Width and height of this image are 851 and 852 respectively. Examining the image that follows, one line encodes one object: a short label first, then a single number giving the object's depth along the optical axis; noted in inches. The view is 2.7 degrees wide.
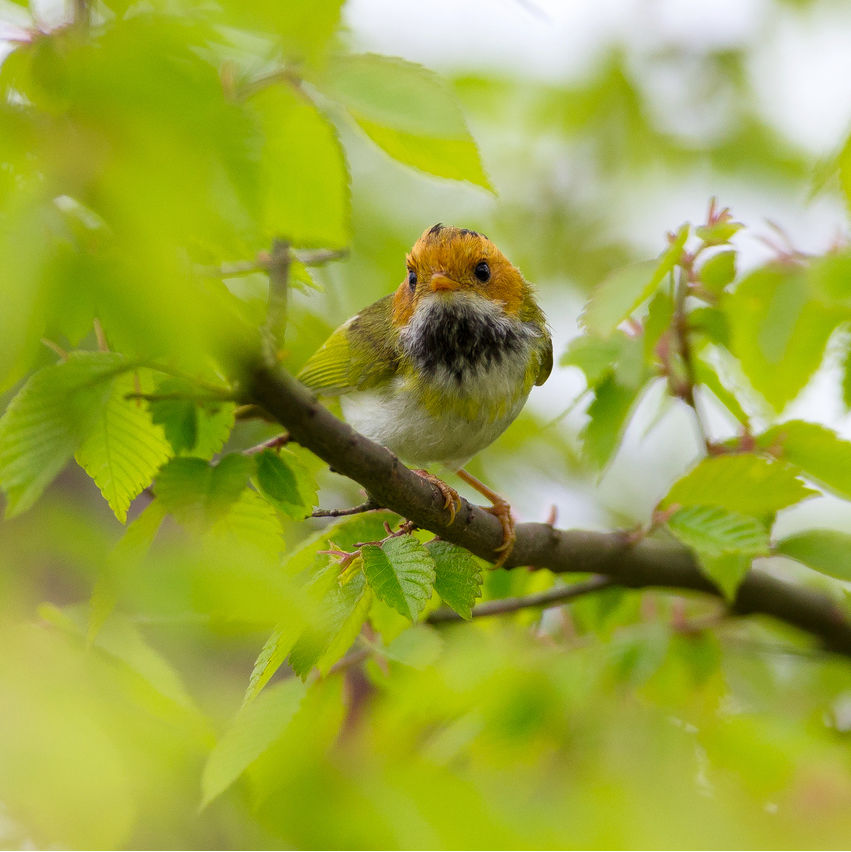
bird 132.6
